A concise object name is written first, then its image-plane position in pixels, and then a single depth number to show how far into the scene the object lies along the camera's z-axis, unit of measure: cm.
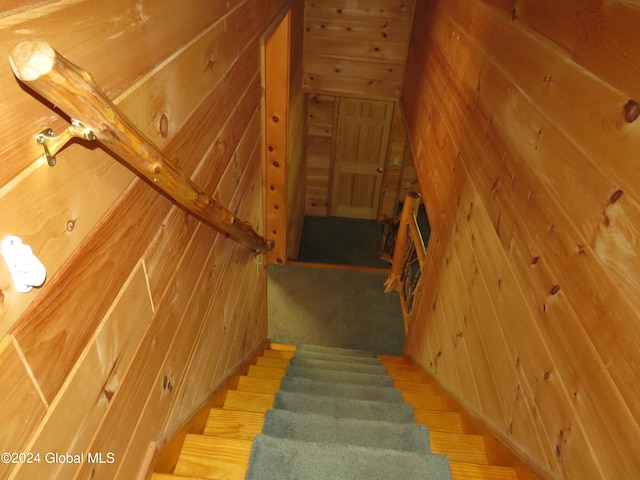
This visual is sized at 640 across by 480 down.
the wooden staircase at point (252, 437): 147
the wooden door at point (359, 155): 618
